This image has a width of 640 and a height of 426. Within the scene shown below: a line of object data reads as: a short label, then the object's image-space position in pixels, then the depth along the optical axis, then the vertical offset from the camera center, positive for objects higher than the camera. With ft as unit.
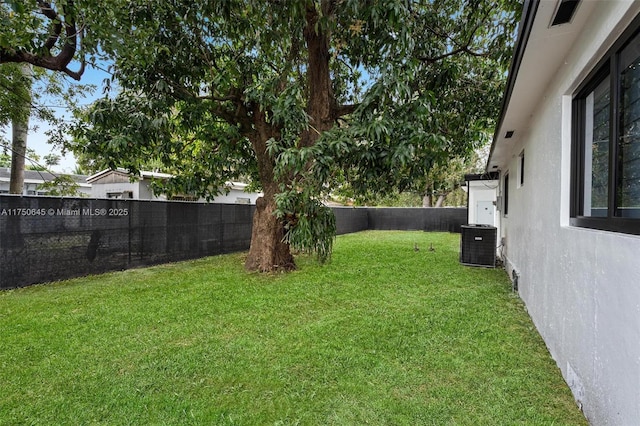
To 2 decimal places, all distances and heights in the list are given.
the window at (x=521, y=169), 15.81 +2.18
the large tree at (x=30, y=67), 12.17 +6.81
